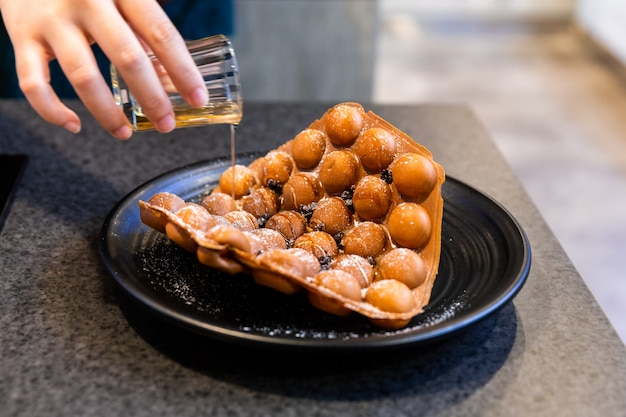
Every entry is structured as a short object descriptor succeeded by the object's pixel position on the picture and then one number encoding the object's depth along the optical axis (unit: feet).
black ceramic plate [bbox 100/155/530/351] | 2.65
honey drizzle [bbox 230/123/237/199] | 3.86
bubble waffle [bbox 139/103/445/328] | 2.89
